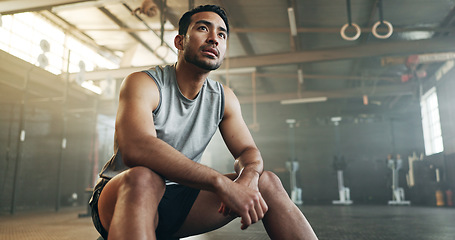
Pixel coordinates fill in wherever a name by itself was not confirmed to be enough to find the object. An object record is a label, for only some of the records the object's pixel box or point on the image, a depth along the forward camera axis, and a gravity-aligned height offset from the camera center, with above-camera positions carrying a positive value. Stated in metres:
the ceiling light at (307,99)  8.19 +1.91
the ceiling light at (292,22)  4.03 +2.01
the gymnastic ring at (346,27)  4.04 +1.78
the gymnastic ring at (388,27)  4.03 +1.79
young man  0.85 +0.05
